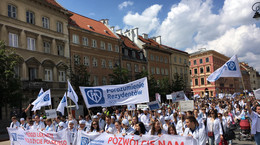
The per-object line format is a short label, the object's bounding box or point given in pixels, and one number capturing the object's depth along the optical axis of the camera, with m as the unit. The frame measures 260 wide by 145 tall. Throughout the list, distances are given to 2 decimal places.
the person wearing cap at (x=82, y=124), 7.15
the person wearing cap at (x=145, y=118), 9.73
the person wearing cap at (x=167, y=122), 6.87
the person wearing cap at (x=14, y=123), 9.84
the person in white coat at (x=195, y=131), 5.40
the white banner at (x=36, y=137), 7.27
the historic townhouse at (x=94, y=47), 27.43
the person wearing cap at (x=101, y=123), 8.36
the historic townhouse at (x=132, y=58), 35.45
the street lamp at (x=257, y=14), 9.68
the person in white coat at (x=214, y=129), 6.80
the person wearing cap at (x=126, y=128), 6.26
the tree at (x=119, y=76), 28.68
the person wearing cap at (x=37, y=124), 9.33
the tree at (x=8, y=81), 15.70
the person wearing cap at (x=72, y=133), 7.10
